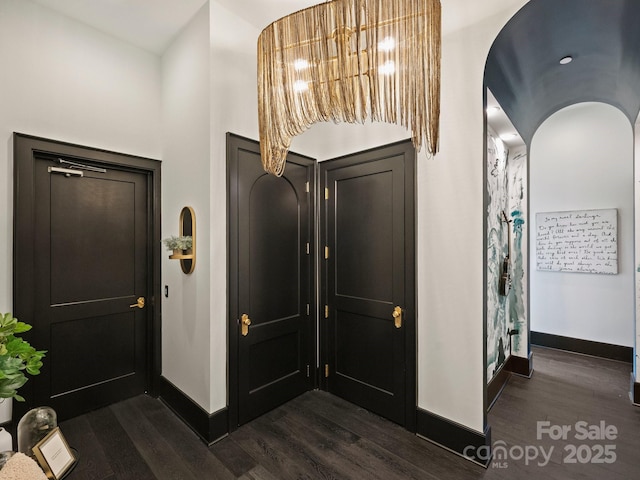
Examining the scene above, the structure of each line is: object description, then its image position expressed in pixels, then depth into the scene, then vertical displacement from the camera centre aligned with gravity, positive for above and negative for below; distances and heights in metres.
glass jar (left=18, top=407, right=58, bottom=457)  1.20 -0.76
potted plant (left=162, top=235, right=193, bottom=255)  2.32 -0.04
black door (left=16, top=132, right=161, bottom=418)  2.38 -0.36
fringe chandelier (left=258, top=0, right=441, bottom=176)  1.17 +0.71
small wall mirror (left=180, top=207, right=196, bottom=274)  2.39 +0.07
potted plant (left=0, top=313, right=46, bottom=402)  1.01 -0.42
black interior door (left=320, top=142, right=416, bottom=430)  2.39 -0.36
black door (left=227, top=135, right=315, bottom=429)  2.39 -0.38
